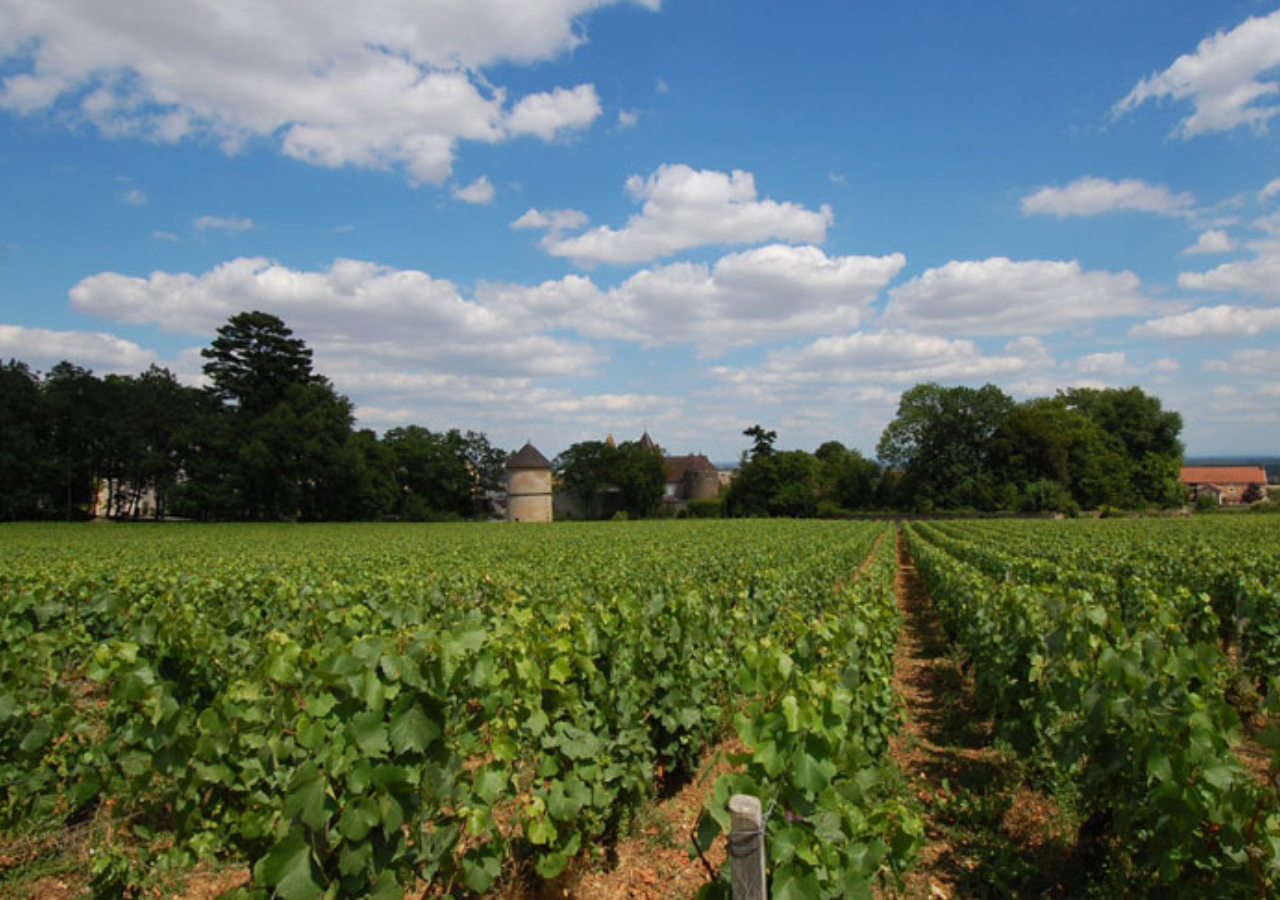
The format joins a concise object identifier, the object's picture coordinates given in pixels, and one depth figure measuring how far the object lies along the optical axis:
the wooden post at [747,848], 2.20
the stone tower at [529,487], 67.00
